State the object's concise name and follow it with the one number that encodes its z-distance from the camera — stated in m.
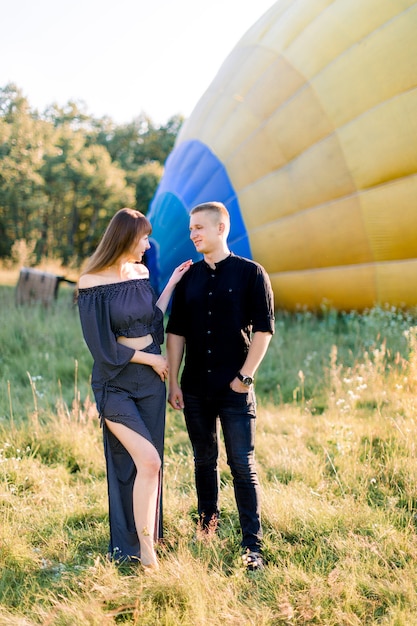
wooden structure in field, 7.85
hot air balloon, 5.20
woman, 2.54
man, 2.60
